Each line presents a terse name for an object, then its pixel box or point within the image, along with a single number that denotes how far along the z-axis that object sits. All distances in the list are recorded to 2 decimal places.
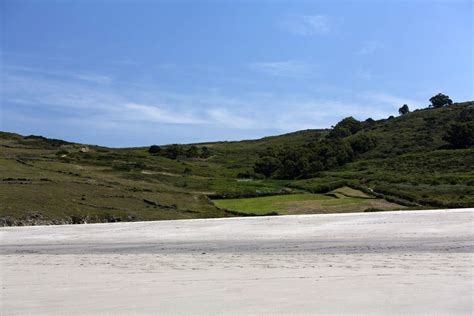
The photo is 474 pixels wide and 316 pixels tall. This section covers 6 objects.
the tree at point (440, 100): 127.44
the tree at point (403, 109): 141.00
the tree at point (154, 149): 114.31
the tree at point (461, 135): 70.50
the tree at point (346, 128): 109.38
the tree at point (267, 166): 80.39
